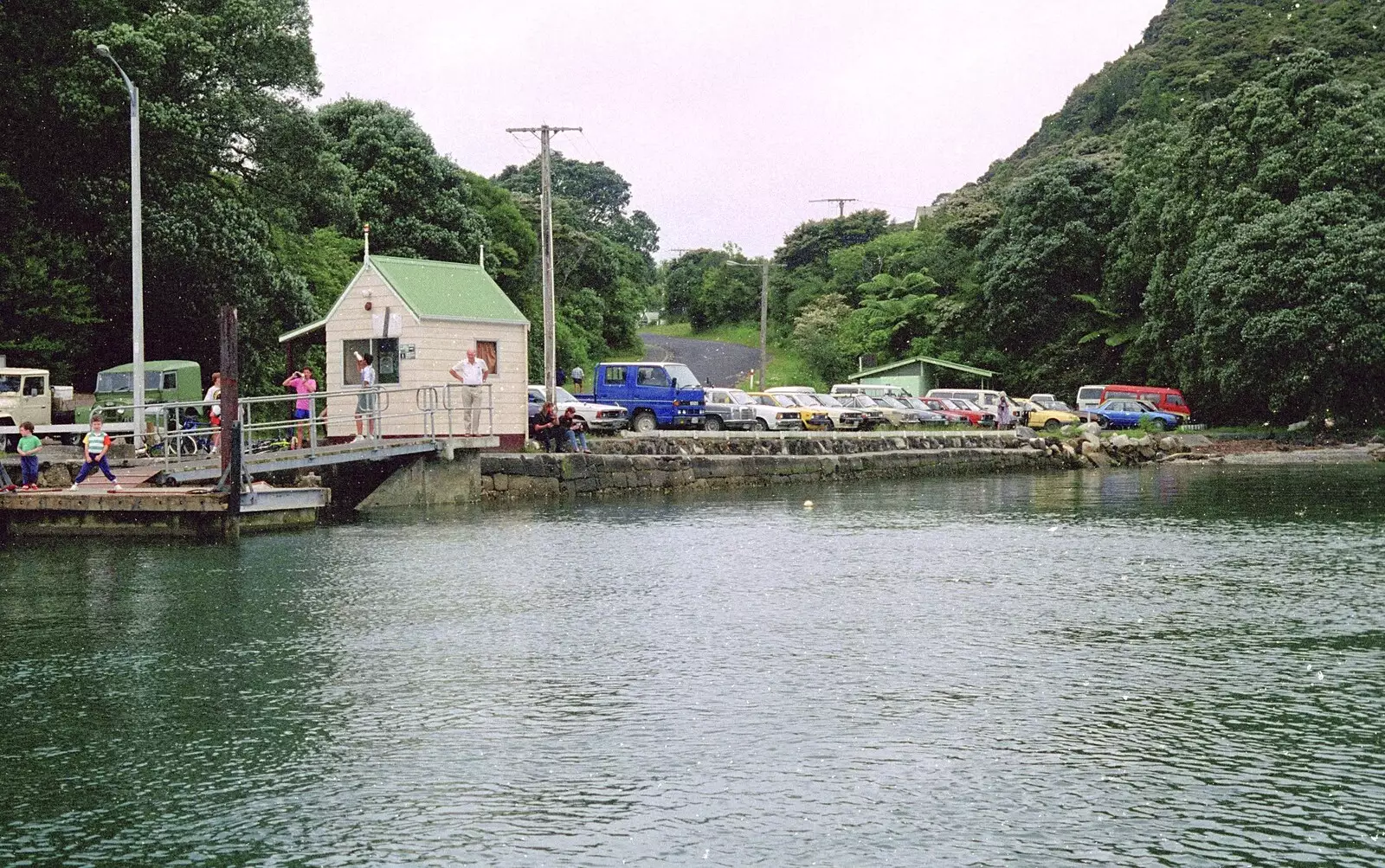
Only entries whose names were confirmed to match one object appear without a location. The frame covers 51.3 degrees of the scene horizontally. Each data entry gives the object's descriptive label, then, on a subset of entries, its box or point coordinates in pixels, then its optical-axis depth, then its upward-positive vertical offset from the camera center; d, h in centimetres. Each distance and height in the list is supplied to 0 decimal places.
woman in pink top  3047 +115
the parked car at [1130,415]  5534 +71
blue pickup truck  4238 +134
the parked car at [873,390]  5759 +190
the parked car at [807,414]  4925 +82
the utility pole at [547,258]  4153 +550
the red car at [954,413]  5594 +90
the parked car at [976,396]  6028 +168
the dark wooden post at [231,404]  2350 +66
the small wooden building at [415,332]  3073 +241
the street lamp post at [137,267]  2873 +360
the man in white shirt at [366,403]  3028 +84
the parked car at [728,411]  4519 +87
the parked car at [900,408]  5312 +103
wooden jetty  2355 -115
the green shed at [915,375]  6894 +299
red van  5734 +145
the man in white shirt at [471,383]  3059 +124
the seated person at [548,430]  3428 +24
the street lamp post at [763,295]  6269 +661
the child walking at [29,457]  2614 -18
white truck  3384 +109
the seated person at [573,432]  3444 +21
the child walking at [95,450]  2478 -7
